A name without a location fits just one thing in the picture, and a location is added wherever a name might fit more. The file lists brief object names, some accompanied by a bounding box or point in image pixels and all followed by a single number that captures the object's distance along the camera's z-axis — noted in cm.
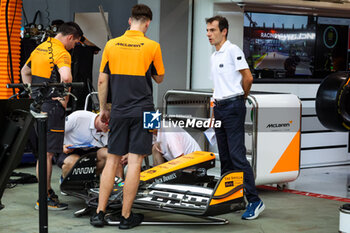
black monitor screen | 1608
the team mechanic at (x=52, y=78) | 1069
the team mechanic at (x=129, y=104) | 949
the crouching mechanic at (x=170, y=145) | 1184
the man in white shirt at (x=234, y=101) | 1036
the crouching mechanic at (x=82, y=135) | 1159
